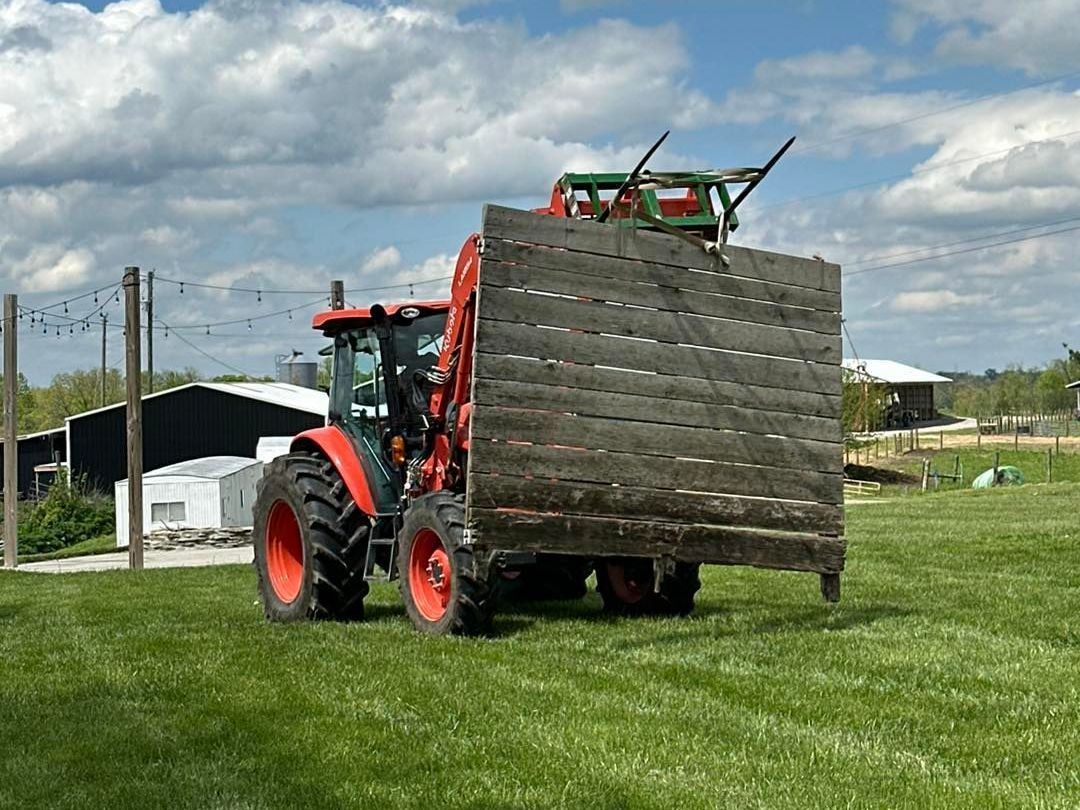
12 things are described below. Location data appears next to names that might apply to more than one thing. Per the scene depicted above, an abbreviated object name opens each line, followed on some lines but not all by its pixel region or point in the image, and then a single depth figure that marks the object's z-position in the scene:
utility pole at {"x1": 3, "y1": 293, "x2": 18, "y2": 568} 32.59
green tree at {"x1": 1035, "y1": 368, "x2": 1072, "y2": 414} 101.62
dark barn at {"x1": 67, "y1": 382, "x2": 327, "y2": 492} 52.50
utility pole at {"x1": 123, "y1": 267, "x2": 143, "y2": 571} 27.64
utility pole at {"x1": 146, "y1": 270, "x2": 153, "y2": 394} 62.72
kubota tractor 10.89
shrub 48.34
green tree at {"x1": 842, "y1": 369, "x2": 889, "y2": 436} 57.62
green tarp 45.94
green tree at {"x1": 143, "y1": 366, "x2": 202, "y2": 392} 108.74
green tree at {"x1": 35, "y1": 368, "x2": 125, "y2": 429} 102.75
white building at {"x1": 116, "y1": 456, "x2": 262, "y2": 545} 43.16
